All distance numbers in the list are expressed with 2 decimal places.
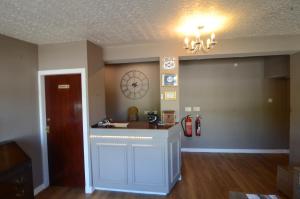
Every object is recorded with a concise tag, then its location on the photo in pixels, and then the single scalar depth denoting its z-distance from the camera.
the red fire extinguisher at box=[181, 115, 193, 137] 4.30
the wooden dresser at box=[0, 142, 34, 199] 2.10
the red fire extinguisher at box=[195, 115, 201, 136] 4.80
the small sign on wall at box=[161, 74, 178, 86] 3.40
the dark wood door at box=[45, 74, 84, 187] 3.19
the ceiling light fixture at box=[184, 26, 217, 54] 2.45
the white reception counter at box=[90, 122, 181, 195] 2.90
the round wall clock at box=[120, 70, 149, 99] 5.34
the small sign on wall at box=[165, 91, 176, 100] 3.42
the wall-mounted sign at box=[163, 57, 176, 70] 3.40
